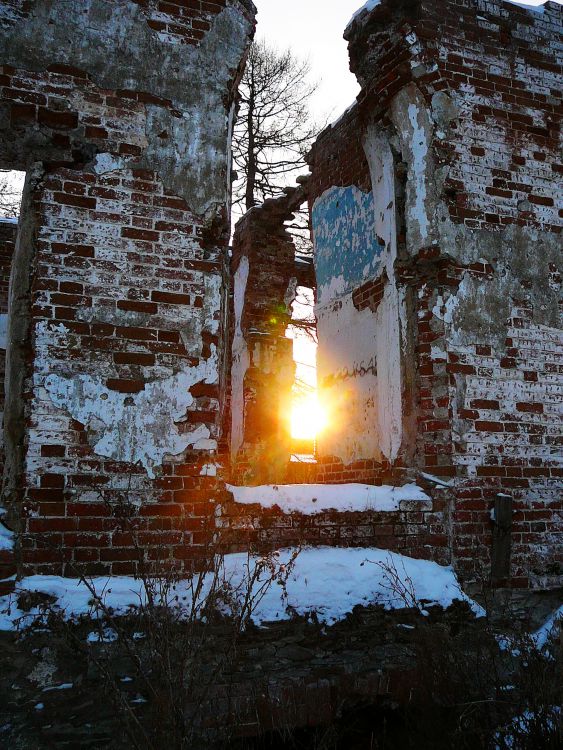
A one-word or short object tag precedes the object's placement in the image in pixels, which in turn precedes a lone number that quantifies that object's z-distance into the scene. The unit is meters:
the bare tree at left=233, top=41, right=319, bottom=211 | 13.30
